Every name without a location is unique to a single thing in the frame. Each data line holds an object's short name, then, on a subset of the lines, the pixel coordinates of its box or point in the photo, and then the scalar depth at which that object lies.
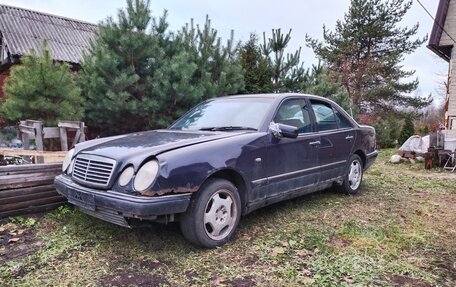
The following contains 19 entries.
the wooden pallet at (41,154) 4.89
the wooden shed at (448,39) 10.69
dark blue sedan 2.90
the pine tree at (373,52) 20.89
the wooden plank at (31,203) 3.75
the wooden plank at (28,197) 3.74
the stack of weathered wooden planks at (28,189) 3.75
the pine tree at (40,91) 6.09
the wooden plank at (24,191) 3.73
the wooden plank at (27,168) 3.78
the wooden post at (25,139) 5.78
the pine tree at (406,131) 14.48
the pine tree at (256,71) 10.02
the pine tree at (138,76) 7.02
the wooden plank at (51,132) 5.56
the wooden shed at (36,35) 13.22
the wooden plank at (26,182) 3.76
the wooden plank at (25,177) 3.74
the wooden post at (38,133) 5.37
